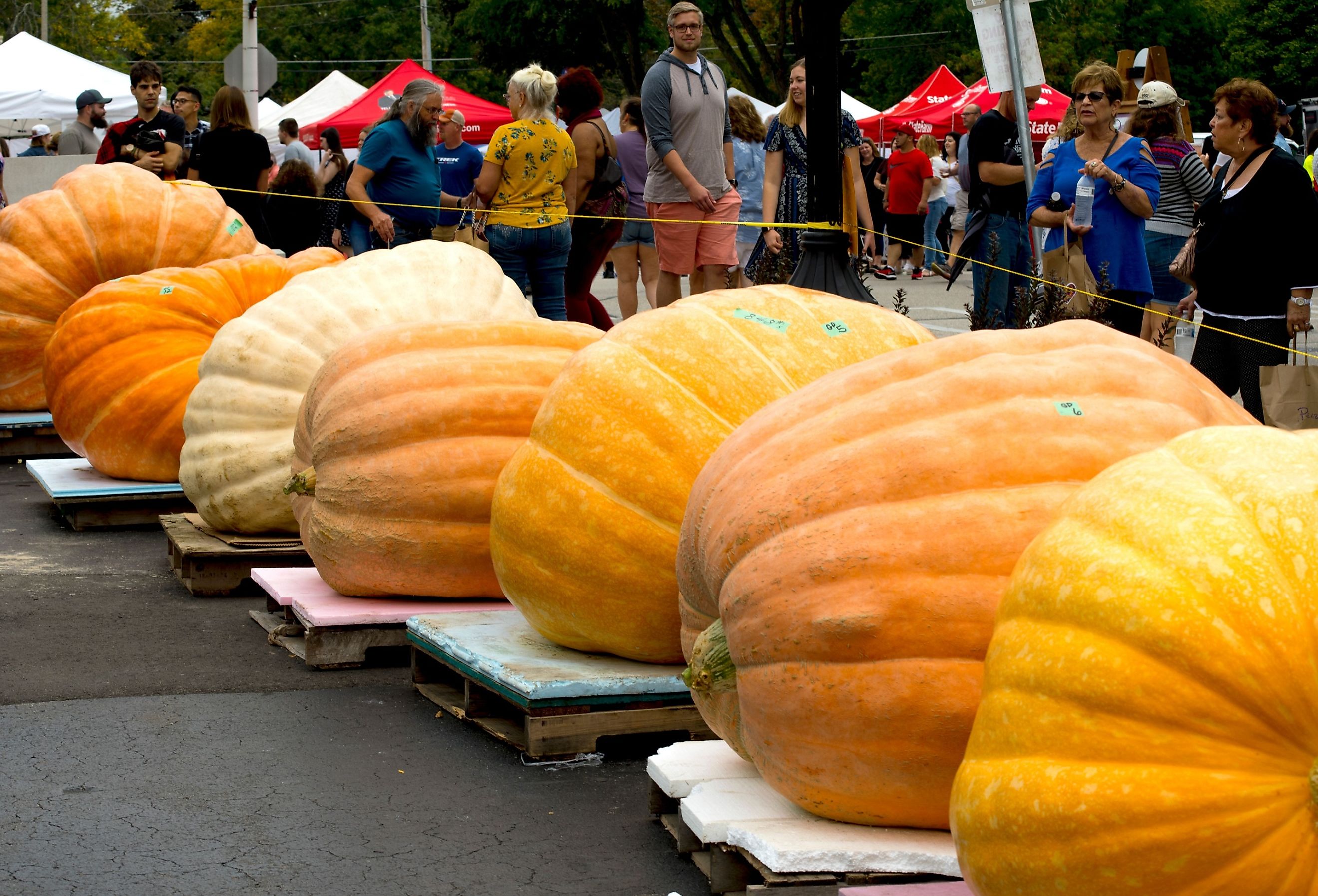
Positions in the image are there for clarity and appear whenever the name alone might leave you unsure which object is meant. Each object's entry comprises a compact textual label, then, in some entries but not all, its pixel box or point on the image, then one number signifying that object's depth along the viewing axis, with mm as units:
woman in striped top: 9609
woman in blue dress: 9586
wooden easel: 11930
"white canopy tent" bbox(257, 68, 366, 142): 32906
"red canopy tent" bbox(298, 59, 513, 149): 27625
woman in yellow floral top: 9469
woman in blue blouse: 8008
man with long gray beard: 9344
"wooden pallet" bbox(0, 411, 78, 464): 9047
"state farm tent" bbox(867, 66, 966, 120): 32469
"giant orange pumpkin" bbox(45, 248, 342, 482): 7137
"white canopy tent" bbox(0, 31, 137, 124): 24078
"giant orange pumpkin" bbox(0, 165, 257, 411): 8664
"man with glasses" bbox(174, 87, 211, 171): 11883
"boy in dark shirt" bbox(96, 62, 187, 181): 10742
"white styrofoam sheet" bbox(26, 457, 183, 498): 7145
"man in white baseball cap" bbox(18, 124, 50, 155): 22234
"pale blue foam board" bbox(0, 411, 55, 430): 9016
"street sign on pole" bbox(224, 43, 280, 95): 18562
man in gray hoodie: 9367
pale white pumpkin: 5941
